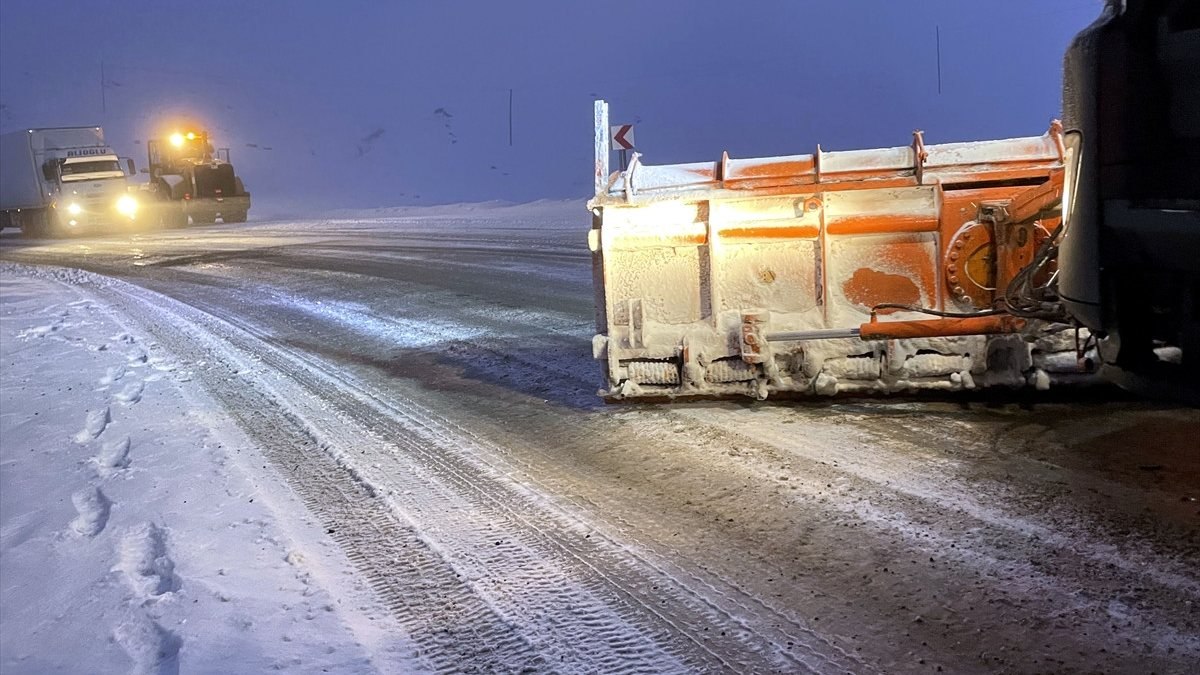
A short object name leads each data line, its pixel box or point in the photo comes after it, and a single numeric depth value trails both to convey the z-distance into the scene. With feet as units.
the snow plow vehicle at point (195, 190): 105.09
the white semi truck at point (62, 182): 100.48
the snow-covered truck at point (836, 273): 18.45
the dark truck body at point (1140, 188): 10.64
